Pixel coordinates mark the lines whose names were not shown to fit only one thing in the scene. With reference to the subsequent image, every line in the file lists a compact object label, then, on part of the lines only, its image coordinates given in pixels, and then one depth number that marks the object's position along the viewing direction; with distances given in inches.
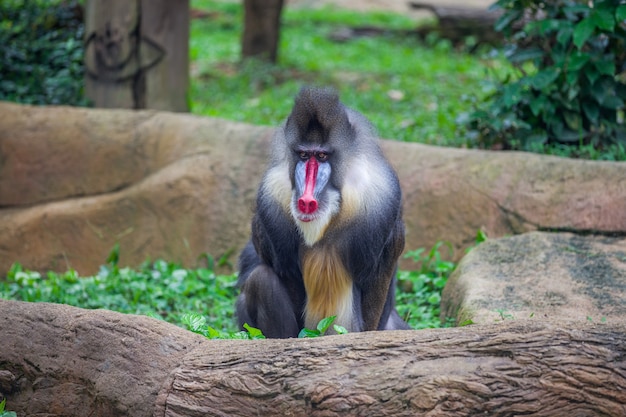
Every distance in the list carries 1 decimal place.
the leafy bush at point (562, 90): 460.4
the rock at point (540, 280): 320.8
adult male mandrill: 290.8
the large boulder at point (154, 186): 453.4
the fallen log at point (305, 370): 209.8
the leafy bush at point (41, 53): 601.3
